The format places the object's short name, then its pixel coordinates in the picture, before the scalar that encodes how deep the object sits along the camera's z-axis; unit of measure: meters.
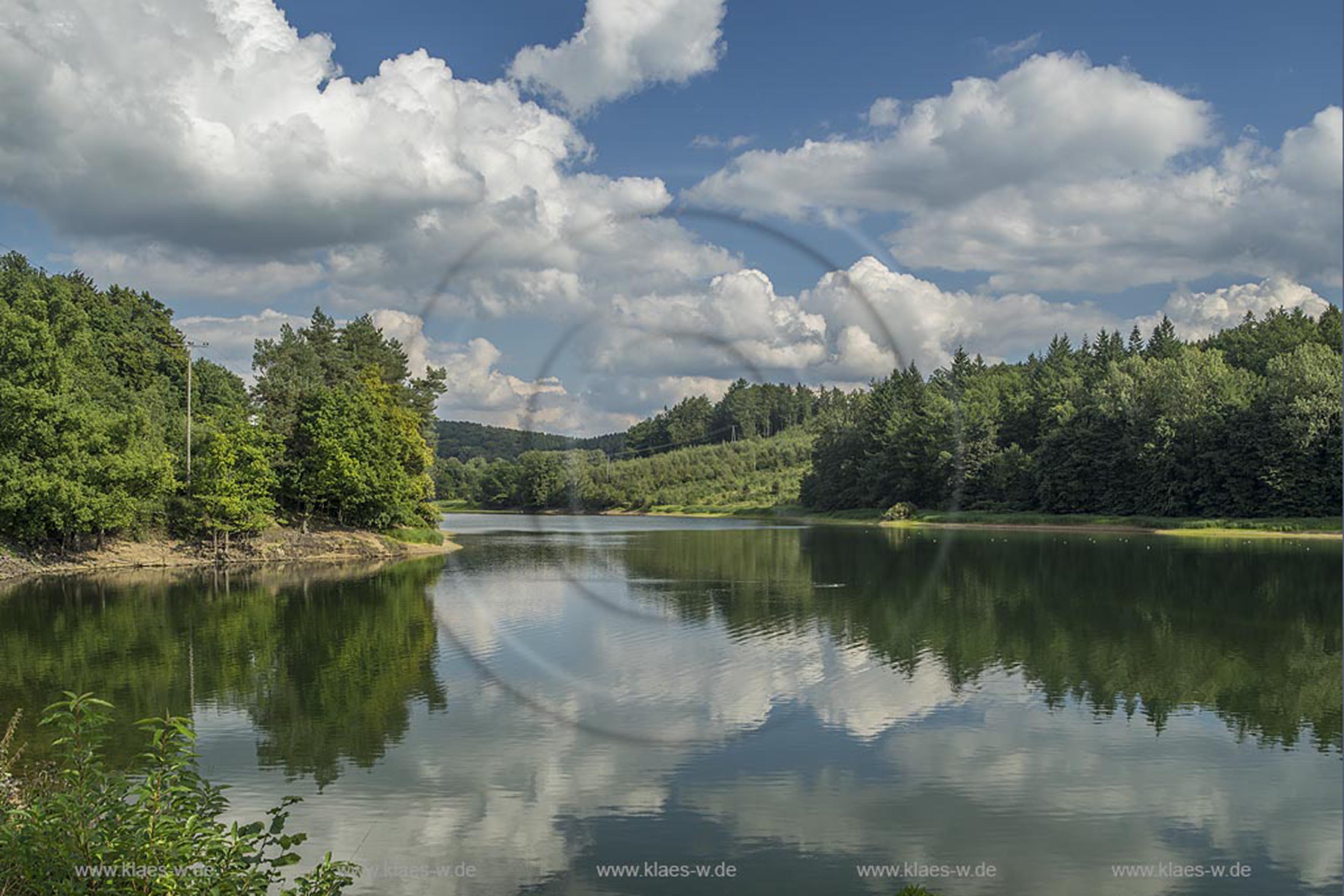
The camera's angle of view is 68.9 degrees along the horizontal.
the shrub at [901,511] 104.25
